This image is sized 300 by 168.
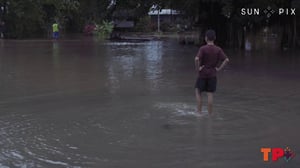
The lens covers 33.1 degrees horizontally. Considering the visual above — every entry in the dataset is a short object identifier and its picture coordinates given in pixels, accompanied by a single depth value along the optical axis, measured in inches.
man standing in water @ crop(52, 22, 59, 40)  1541.6
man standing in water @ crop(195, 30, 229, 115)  319.3
